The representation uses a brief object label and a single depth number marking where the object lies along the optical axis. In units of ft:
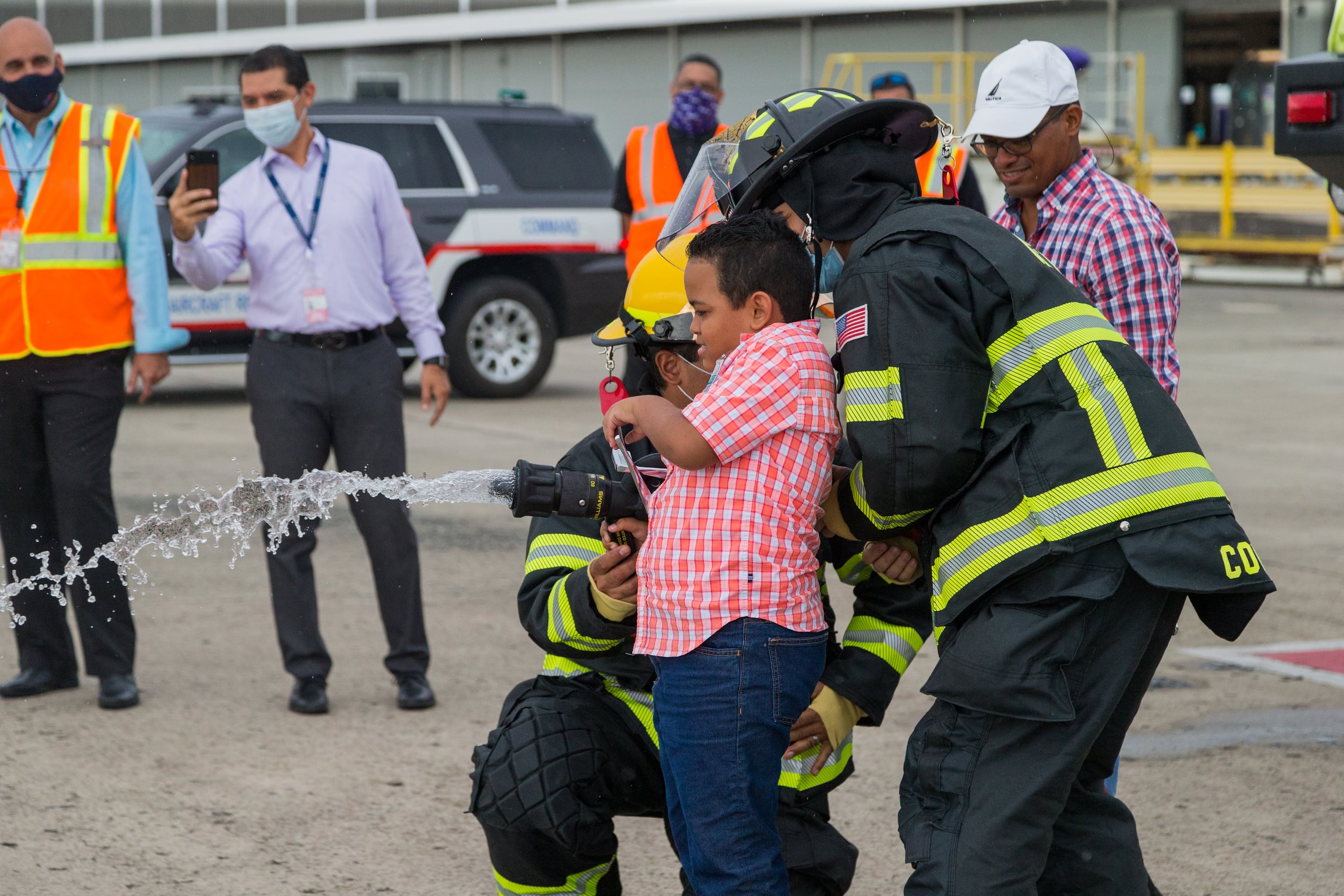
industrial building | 81.30
